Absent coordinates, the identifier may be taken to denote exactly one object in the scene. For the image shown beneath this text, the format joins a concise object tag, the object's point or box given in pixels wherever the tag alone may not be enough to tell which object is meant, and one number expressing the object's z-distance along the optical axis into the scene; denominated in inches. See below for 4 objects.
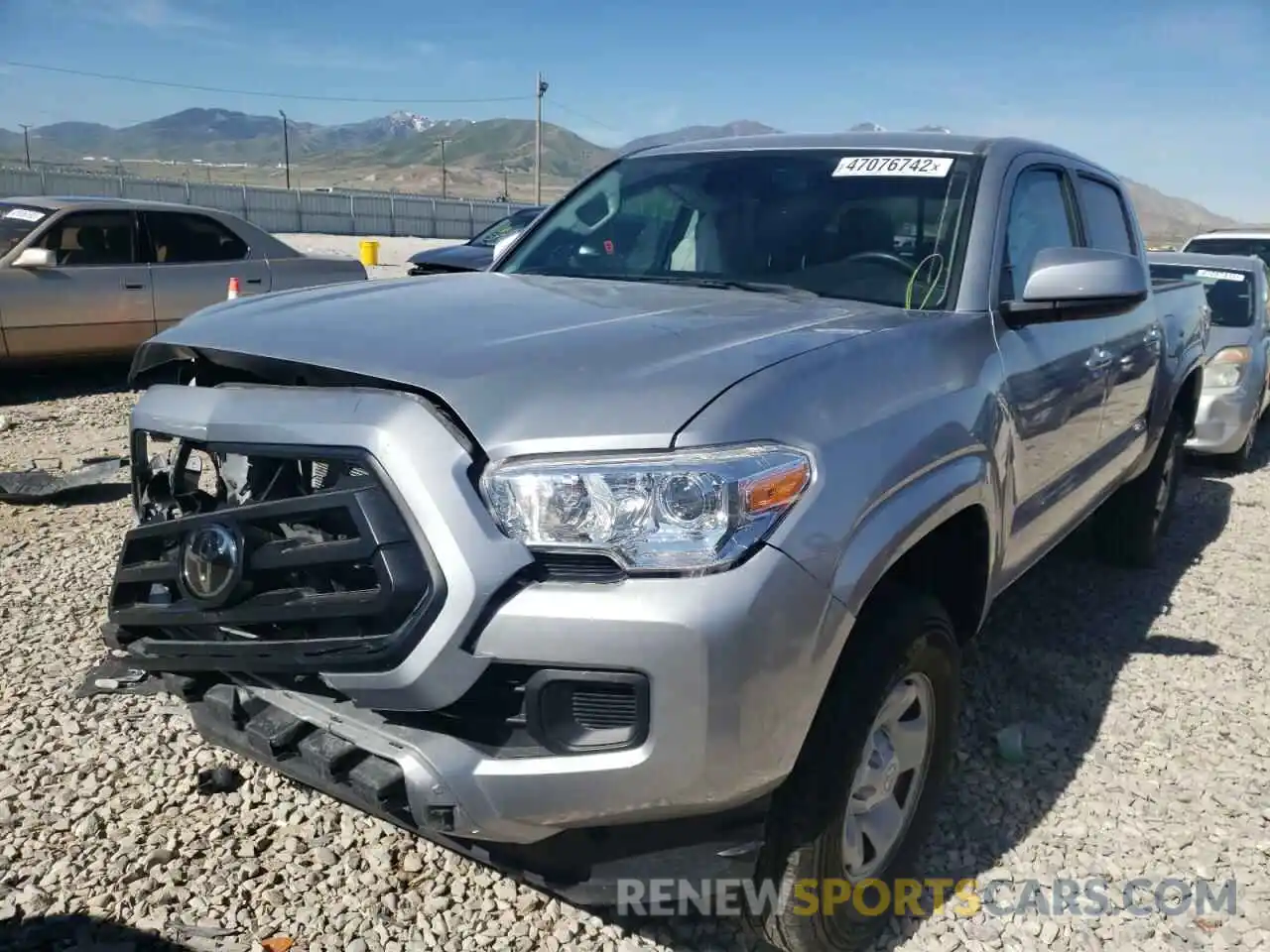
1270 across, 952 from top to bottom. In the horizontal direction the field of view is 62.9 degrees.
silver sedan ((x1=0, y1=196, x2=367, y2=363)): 307.7
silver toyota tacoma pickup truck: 71.7
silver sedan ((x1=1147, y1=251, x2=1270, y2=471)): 283.6
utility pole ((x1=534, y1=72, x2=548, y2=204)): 1850.4
